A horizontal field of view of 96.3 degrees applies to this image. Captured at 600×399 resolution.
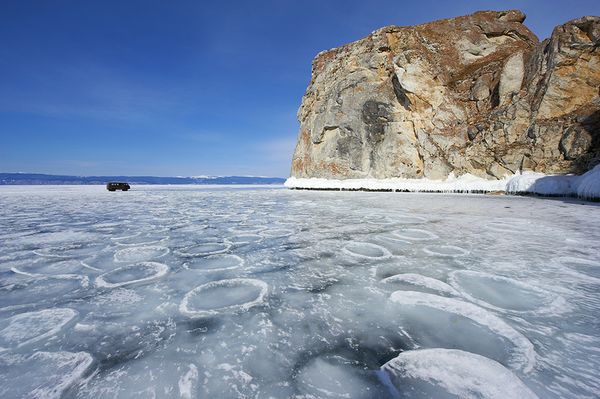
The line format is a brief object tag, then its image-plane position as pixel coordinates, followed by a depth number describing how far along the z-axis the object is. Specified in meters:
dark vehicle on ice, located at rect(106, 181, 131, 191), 26.22
